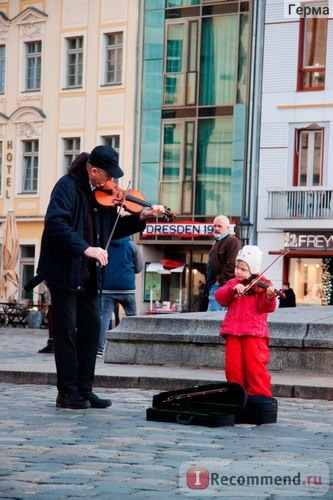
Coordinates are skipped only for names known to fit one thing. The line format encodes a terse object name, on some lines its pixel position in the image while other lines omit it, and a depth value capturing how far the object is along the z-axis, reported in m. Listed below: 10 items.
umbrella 39.91
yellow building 44.03
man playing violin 10.42
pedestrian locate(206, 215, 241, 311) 16.45
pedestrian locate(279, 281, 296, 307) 36.25
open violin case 9.66
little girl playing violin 10.68
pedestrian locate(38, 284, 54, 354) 19.34
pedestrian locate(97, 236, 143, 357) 17.05
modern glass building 41.53
